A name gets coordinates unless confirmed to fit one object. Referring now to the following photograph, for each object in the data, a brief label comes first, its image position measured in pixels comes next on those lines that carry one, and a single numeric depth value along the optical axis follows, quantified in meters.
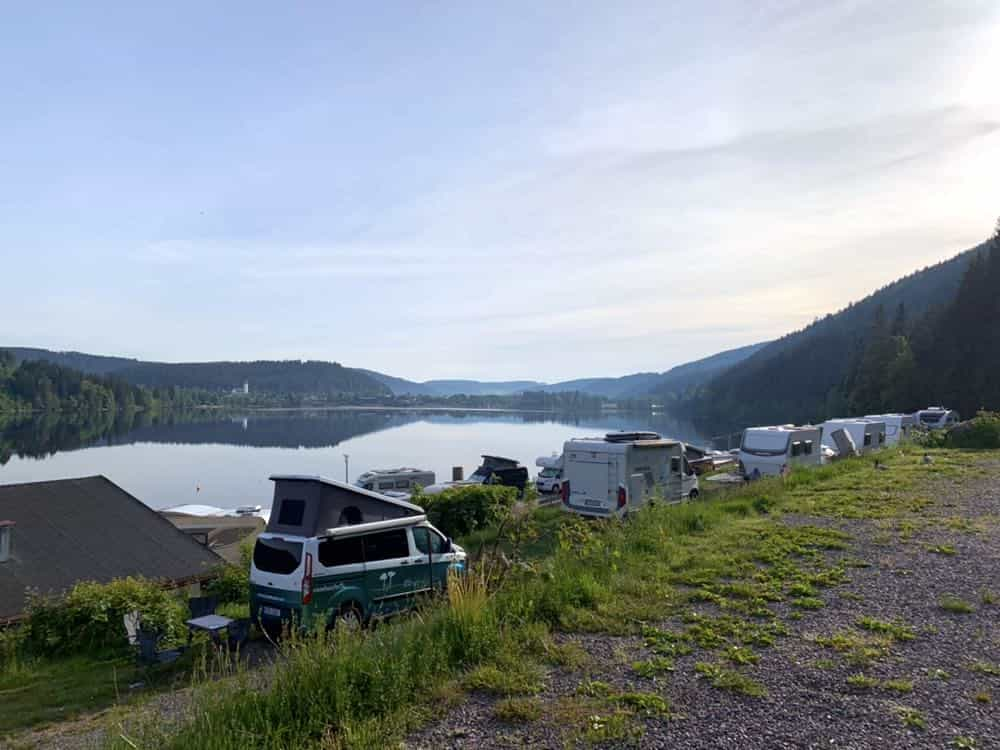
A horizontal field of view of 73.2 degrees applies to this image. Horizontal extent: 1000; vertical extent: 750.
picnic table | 9.12
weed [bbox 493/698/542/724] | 4.80
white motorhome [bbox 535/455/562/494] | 27.42
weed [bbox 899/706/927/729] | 4.52
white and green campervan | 9.21
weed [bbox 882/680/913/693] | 5.07
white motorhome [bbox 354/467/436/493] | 31.27
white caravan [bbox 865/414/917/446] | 33.59
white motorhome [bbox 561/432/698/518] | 16.52
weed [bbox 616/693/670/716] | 4.81
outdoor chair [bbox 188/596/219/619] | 10.25
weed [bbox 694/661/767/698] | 5.11
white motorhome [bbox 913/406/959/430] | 39.63
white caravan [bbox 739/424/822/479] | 22.62
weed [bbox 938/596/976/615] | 6.89
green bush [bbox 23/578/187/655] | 10.22
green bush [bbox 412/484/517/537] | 18.00
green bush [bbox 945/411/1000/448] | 24.77
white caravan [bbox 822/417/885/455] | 30.56
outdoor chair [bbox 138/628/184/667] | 8.88
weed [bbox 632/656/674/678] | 5.51
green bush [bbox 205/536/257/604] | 13.35
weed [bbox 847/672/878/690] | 5.15
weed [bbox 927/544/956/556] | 9.35
